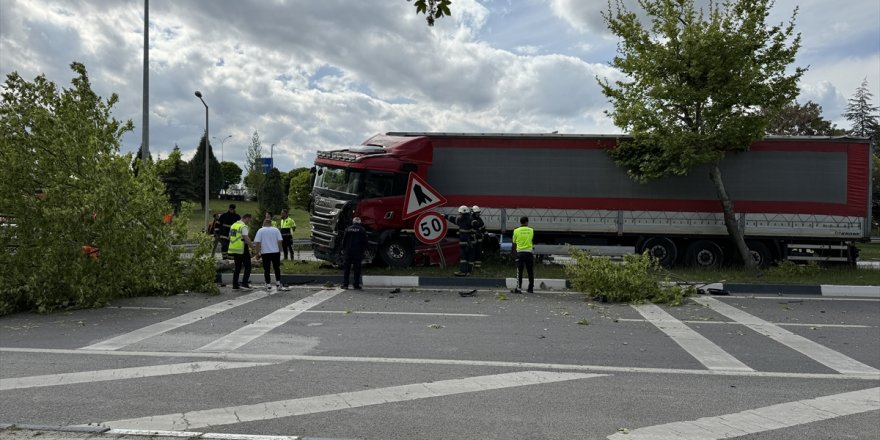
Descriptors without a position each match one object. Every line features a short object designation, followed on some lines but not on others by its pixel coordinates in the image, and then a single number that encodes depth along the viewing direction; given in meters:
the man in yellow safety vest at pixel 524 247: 12.21
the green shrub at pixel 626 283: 10.99
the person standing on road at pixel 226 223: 15.52
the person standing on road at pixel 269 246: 12.46
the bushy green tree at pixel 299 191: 66.06
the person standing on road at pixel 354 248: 12.52
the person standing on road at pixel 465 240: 13.78
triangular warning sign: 13.80
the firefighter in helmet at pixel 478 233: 14.41
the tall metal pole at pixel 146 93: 17.50
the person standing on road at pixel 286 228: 17.66
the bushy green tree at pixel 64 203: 9.86
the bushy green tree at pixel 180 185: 58.59
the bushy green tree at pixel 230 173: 104.75
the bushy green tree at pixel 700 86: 13.77
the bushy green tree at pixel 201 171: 73.50
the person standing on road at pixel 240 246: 12.33
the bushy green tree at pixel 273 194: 42.67
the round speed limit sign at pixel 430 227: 13.79
